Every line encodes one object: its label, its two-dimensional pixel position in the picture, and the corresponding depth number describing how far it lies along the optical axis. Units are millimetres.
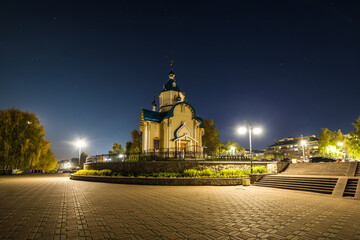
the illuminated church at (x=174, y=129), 27516
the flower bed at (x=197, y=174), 16844
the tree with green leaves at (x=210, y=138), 45125
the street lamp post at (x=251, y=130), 17453
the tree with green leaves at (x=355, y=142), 31531
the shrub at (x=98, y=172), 18984
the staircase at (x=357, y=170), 14891
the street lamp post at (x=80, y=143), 26797
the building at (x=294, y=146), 104938
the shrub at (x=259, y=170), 19219
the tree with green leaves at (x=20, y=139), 30266
